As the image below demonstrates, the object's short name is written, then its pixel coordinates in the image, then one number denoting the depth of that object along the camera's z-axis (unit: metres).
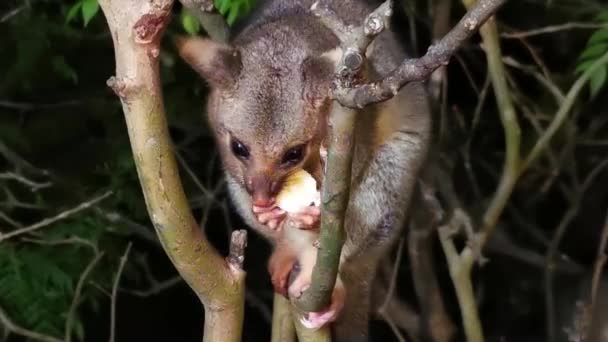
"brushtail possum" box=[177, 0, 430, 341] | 1.77
